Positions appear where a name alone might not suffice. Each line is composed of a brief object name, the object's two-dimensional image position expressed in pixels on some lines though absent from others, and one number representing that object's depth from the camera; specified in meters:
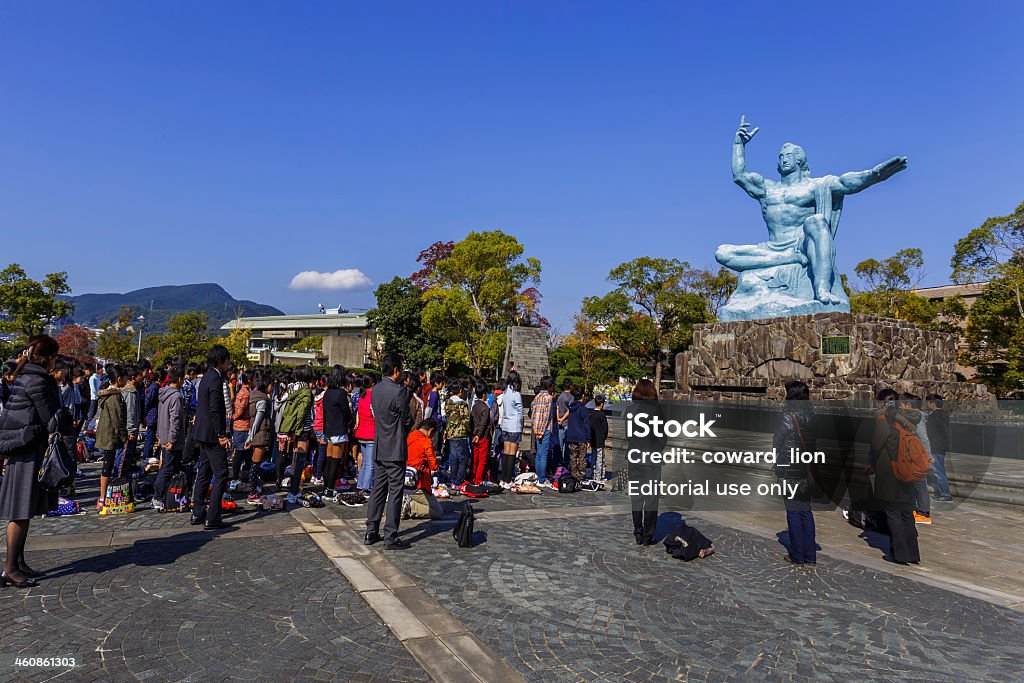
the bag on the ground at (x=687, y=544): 6.18
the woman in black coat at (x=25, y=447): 4.82
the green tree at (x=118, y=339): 47.59
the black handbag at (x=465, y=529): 6.38
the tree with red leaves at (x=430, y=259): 45.72
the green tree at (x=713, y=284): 44.97
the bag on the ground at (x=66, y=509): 7.18
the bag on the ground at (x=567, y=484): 9.81
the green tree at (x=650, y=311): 42.31
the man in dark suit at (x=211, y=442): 6.68
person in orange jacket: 7.21
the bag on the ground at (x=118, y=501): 7.32
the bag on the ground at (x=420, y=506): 7.58
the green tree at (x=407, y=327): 43.72
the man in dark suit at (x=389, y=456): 6.35
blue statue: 21.95
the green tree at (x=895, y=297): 39.88
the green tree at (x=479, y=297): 34.78
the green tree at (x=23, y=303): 33.19
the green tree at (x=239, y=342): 52.78
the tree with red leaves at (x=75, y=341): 40.94
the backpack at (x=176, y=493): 7.42
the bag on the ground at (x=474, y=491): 9.34
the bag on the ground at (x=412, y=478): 7.34
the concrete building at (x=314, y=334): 57.12
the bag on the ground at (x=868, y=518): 7.63
